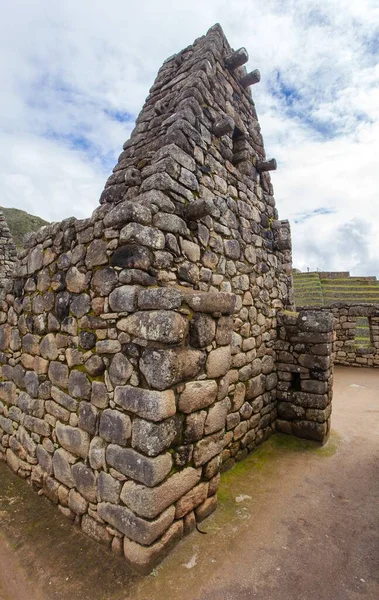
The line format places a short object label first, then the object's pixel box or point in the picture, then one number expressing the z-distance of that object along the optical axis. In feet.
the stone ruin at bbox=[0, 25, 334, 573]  9.23
